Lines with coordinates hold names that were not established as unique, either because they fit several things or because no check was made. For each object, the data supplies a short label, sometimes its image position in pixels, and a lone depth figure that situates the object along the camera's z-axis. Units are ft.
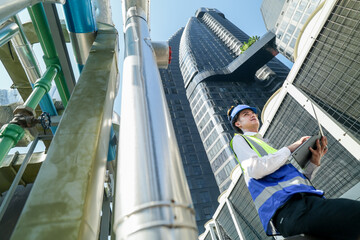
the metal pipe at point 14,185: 6.98
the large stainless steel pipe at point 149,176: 2.29
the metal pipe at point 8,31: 11.44
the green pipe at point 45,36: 12.13
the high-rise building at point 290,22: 109.70
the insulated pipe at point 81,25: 8.31
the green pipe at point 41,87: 10.90
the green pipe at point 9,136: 9.11
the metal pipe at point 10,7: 4.67
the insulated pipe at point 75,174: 3.34
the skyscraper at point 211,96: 135.95
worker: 3.87
